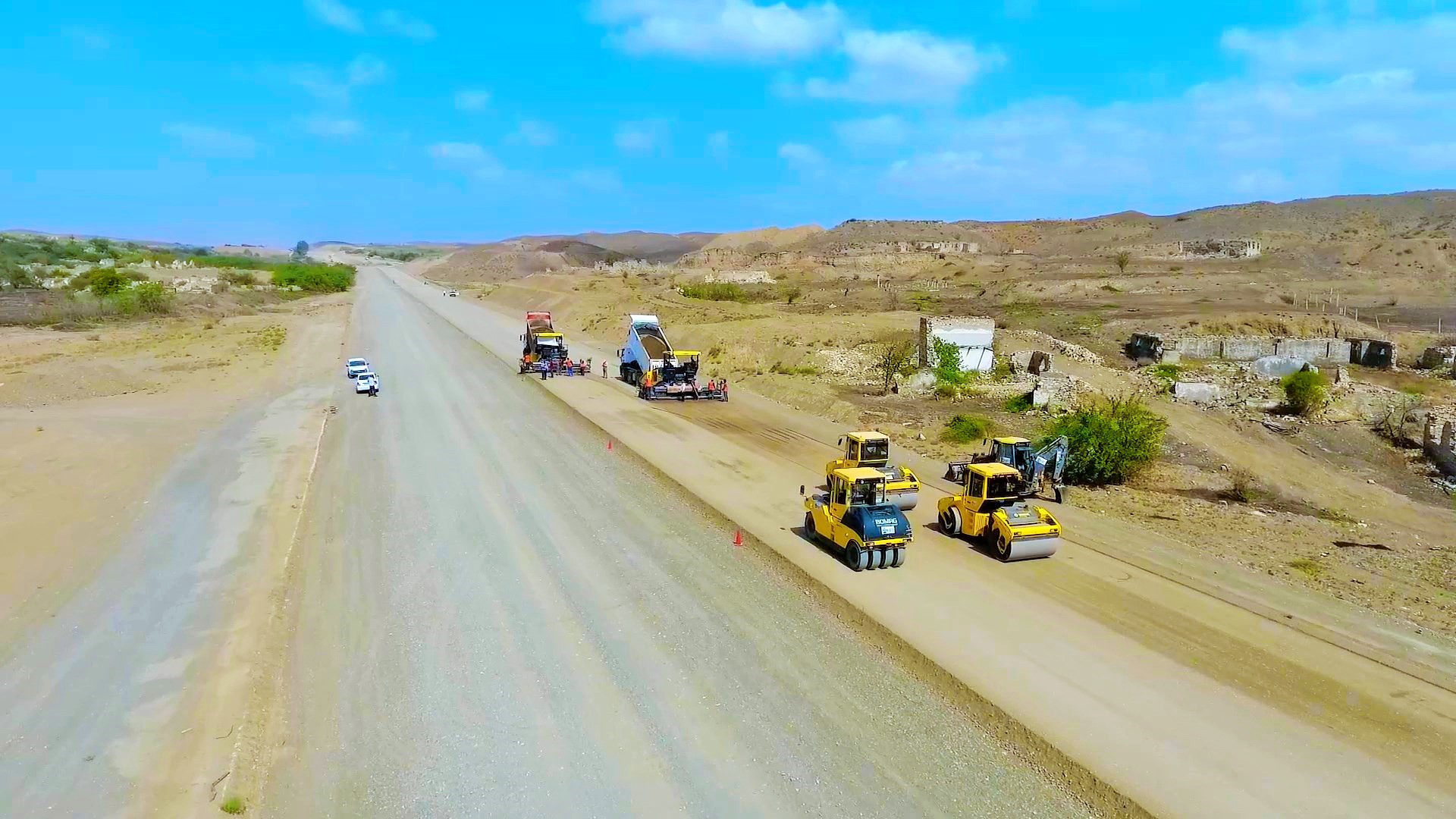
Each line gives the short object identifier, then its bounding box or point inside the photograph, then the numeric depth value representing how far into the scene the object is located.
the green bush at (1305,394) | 31.94
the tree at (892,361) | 39.07
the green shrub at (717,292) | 91.44
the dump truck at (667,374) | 37.31
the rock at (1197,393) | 34.25
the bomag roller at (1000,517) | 16.77
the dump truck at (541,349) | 44.28
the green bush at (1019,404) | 33.00
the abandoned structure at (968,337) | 40.50
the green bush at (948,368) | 37.44
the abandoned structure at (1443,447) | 25.94
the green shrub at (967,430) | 28.61
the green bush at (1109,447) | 23.02
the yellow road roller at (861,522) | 16.25
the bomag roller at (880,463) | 19.73
